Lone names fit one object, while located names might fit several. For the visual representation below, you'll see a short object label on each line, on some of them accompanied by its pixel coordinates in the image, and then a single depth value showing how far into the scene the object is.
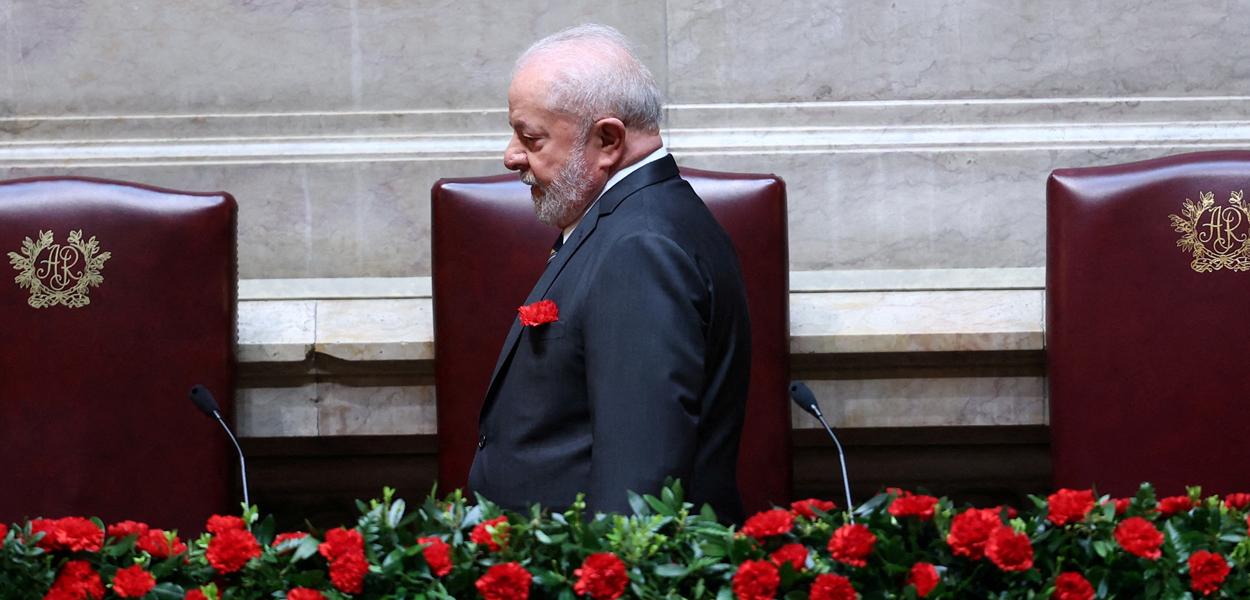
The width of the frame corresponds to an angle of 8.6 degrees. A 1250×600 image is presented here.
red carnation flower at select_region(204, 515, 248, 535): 10.22
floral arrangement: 10.11
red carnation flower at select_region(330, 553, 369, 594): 10.13
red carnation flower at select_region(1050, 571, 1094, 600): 10.10
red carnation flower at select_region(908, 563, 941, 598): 10.09
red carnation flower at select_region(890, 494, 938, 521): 10.16
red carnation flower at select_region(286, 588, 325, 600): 10.11
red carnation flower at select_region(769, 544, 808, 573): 10.12
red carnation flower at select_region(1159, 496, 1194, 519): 10.25
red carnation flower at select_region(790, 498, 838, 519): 10.25
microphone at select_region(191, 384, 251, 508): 11.05
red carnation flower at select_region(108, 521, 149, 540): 10.25
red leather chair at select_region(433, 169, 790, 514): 11.41
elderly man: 10.56
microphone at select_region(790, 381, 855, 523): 10.73
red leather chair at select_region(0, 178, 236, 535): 11.39
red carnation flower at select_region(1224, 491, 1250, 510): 10.27
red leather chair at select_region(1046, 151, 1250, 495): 11.36
